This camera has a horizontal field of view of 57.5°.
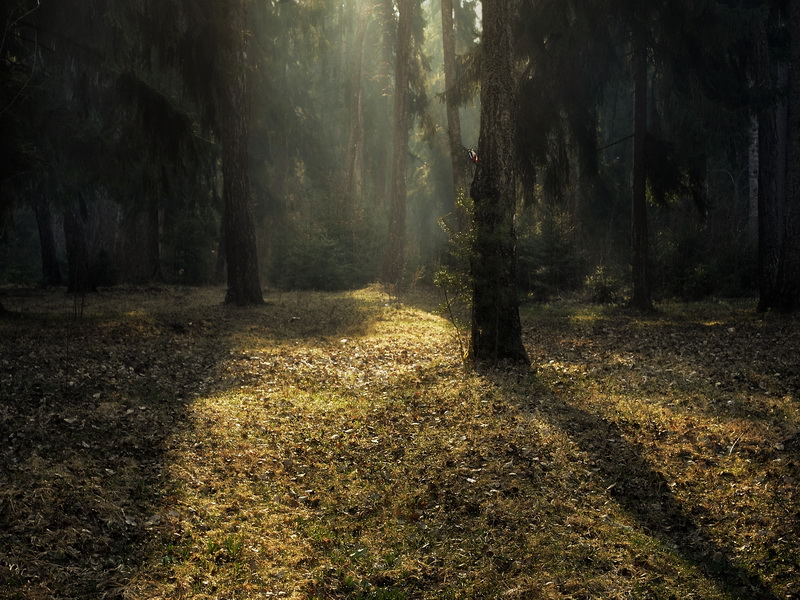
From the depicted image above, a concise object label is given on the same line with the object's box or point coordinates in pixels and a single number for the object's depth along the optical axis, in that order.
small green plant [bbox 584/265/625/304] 19.56
